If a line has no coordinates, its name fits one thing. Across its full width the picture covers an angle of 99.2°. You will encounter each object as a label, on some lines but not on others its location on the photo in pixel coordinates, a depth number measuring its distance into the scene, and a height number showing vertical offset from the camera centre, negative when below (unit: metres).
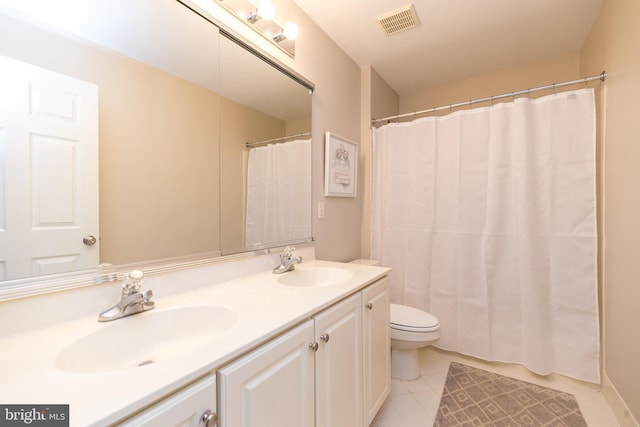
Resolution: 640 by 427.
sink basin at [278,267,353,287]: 1.44 -0.35
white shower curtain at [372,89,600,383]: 1.66 -0.10
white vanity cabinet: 0.68 -0.52
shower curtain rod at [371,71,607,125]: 1.59 +0.78
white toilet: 1.69 -0.77
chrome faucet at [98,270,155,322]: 0.80 -0.26
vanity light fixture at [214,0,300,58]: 1.31 +0.99
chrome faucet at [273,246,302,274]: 1.45 -0.26
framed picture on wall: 1.90 +0.35
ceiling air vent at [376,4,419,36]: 1.70 +1.25
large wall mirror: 0.74 +0.27
